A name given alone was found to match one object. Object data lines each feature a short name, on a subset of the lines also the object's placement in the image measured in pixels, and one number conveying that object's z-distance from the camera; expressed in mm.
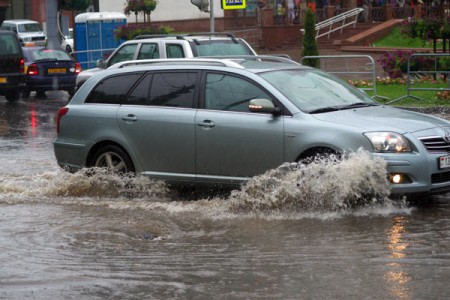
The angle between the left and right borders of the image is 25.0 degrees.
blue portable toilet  39688
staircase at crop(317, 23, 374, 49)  40000
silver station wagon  9773
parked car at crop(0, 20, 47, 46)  55531
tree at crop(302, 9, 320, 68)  27750
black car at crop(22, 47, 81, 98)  29453
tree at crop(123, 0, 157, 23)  43938
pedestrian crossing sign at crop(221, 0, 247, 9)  23375
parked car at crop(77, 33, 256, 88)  18562
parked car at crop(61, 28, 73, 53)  52253
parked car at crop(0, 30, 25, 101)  28281
